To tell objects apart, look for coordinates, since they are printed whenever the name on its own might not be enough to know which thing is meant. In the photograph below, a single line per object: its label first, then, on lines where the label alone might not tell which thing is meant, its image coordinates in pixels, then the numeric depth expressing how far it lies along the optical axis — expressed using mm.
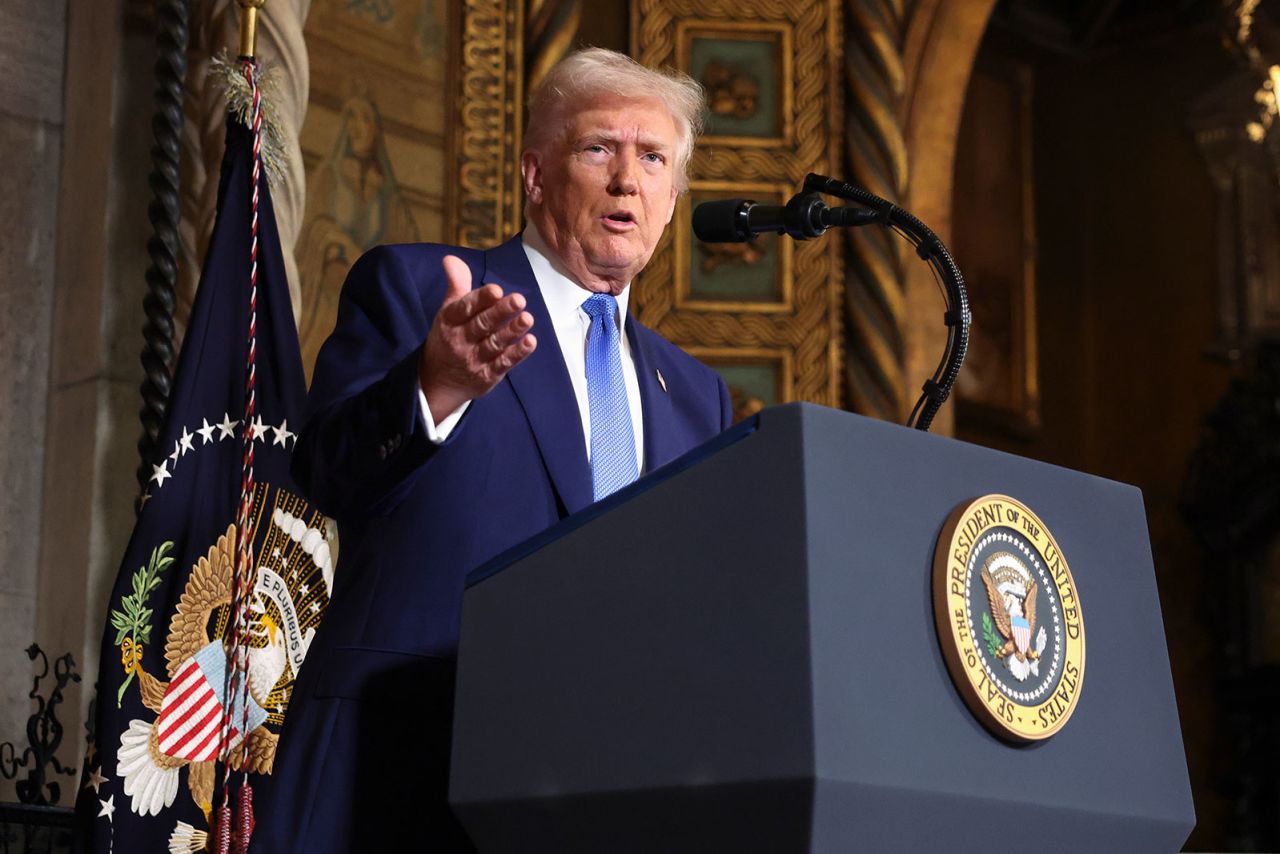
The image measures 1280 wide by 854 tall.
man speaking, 3711
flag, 6055
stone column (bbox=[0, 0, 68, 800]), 7781
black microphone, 4094
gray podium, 2854
